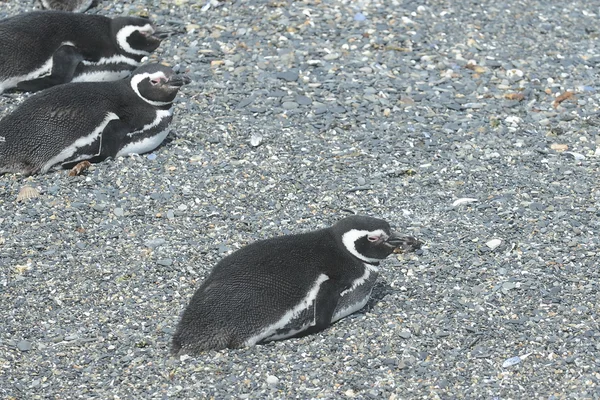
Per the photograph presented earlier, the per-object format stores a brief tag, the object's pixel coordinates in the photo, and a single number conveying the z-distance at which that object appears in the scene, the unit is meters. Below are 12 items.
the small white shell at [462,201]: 12.26
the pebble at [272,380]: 9.13
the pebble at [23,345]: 9.66
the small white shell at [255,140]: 13.33
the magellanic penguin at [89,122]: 12.38
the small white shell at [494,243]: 11.33
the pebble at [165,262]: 10.84
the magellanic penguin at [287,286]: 9.34
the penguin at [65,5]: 16.92
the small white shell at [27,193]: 12.05
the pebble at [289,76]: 14.95
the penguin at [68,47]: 14.16
